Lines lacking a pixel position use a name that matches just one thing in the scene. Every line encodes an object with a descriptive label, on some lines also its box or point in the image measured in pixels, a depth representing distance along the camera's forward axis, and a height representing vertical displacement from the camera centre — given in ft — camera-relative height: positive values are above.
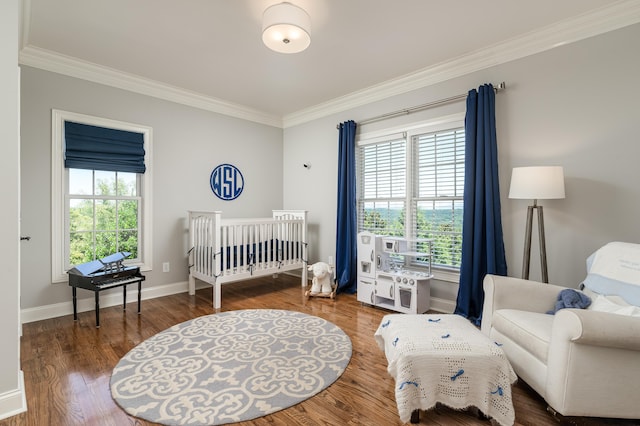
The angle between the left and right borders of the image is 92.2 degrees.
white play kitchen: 10.17 -2.16
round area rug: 5.41 -3.43
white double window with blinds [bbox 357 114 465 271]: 10.50 +1.00
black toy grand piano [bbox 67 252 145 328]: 9.10 -2.03
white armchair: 4.48 -2.36
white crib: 11.14 -1.49
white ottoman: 4.93 -2.70
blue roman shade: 10.11 +2.13
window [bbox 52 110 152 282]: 9.98 +0.02
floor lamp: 7.51 +0.55
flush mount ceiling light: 7.01 +4.24
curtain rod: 9.33 +3.74
